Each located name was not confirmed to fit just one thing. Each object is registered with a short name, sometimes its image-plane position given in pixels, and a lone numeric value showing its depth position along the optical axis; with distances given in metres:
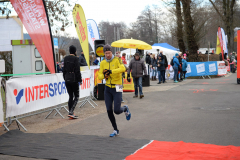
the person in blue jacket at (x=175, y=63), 21.28
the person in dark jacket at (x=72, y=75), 8.81
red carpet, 4.93
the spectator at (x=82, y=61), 16.91
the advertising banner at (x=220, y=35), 29.73
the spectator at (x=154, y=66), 24.19
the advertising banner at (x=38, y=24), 9.12
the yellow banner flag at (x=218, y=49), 36.09
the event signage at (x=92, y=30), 18.97
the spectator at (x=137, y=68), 13.23
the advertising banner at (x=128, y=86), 16.45
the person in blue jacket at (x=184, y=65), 22.53
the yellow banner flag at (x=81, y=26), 11.79
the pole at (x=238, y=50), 17.40
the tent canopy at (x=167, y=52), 31.56
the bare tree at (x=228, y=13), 43.22
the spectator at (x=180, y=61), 21.93
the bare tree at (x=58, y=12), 14.29
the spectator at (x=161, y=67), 20.33
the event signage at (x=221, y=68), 25.84
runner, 6.52
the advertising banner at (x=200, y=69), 24.64
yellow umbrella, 19.39
